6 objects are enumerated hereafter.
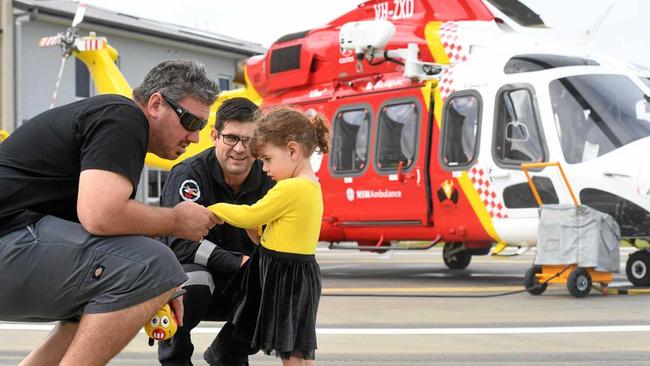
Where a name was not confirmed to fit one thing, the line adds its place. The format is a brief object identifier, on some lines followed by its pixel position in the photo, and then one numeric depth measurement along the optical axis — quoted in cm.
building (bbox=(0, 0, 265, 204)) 2466
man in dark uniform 453
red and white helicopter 955
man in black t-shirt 340
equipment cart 880
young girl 411
